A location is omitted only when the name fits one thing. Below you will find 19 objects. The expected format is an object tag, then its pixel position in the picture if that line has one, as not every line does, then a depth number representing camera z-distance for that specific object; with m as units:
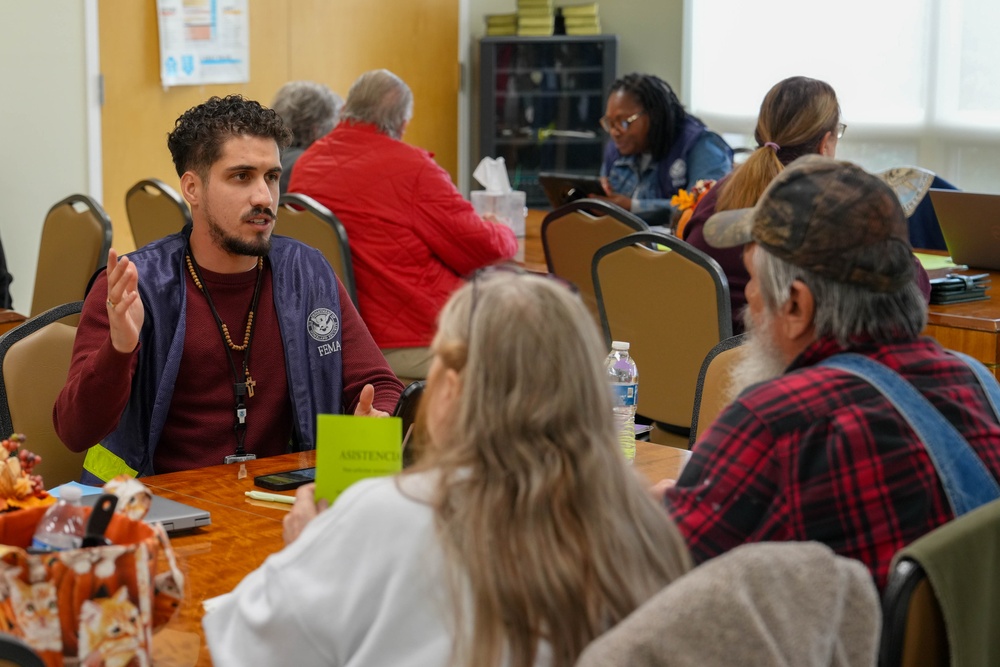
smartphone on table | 2.03
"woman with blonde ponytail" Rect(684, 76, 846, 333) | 3.48
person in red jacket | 4.08
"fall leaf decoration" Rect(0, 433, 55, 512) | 1.49
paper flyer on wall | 6.16
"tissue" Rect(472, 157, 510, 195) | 4.93
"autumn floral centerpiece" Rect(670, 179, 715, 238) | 4.06
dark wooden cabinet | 7.54
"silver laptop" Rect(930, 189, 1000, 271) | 3.98
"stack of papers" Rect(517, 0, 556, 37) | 7.44
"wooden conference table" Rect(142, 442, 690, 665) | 1.46
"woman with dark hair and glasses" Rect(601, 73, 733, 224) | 5.22
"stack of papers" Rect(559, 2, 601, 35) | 7.48
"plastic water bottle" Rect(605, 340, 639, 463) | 2.30
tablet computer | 4.98
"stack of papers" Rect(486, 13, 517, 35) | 7.58
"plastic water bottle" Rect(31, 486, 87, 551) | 1.30
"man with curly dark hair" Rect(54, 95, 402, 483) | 2.41
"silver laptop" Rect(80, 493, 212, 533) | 1.80
